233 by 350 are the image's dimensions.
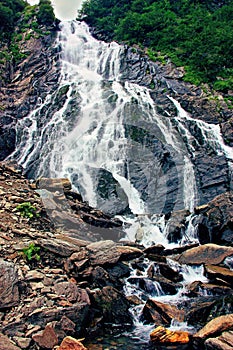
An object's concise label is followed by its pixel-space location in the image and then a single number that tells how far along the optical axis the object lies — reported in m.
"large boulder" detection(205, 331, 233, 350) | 6.40
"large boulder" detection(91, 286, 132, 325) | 8.33
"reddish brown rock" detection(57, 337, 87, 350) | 6.41
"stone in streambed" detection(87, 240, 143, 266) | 9.99
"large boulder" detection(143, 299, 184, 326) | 8.48
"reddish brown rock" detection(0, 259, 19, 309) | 7.23
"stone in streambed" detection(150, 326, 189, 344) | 7.50
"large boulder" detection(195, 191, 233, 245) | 15.80
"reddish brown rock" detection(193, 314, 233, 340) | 7.22
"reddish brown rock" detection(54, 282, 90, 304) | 7.86
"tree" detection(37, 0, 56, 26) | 41.06
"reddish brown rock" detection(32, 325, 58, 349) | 6.48
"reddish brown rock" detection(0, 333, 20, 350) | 6.00
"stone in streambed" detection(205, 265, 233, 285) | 11.27
